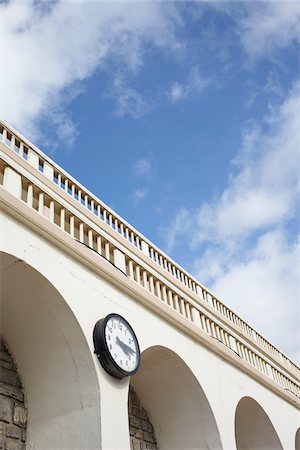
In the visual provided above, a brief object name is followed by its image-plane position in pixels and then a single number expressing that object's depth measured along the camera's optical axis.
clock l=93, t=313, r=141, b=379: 5.75
